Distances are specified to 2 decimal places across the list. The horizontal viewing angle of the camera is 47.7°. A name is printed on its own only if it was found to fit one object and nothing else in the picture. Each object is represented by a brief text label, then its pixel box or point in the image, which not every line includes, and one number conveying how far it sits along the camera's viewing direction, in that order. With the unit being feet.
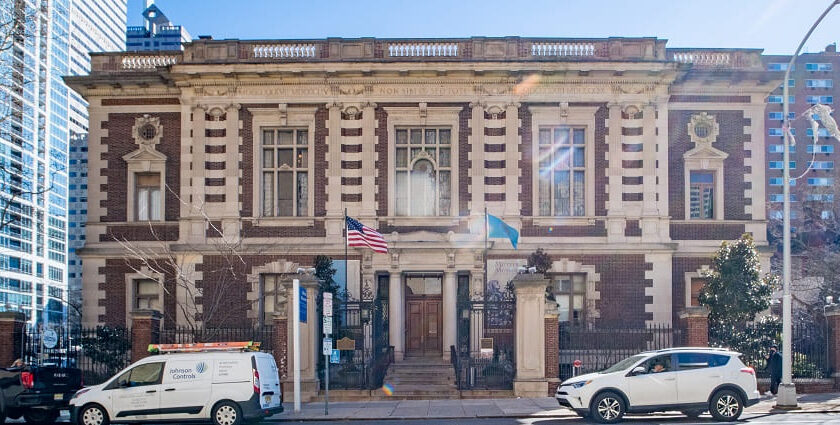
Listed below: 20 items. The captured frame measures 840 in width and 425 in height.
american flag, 97.25
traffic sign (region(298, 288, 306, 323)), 84.31
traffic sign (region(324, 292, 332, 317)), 79.77
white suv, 70.49
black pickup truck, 72.49
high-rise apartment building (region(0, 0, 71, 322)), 337.52
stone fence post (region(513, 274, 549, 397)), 89.25
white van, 69.56
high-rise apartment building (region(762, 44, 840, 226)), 351.87
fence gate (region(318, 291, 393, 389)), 94.22
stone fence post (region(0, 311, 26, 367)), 91.20
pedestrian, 87.56
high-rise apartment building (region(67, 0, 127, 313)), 420.77
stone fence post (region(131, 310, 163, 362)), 91.20
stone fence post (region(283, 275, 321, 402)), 88.89
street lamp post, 78.48
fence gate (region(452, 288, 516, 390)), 93.20
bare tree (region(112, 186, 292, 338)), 113.70
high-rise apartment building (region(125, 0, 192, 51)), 483.10
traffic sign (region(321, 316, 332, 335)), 79.20
